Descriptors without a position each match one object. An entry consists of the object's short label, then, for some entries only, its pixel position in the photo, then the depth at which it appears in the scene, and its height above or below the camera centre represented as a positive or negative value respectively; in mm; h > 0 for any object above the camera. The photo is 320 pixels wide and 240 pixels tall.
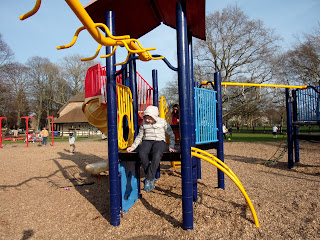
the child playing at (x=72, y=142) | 13500 -1054
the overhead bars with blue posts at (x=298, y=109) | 7707 +335
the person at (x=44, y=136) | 18981 -967
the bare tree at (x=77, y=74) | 49281 +10343
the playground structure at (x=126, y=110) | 3398 +464
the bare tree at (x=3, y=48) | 32438 +10436
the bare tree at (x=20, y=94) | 37294 +5768
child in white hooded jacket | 3818 -337
